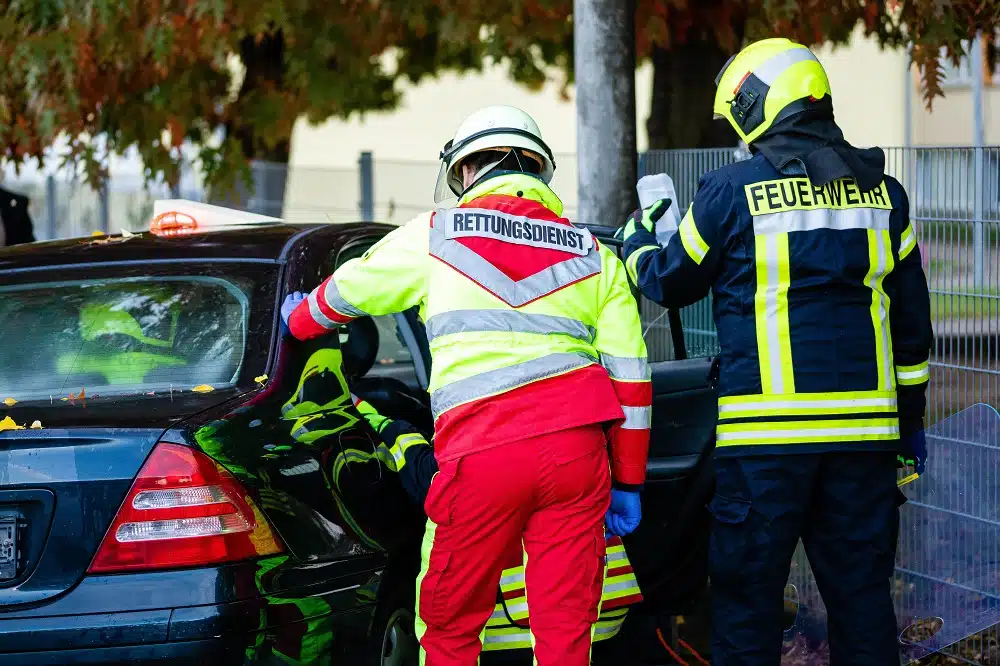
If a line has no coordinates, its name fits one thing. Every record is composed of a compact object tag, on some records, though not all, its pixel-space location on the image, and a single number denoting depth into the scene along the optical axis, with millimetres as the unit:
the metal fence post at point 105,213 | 25703
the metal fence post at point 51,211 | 28734
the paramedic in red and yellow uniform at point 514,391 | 6430
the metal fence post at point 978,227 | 8633
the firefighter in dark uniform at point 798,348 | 6848
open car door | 8227
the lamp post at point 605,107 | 10305
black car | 6066
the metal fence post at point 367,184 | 20875
